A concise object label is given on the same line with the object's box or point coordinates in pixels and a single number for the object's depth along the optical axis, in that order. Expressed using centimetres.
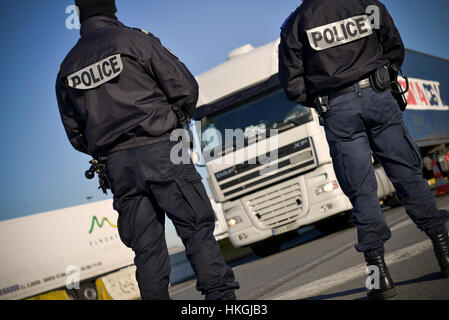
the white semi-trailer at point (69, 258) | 1554
